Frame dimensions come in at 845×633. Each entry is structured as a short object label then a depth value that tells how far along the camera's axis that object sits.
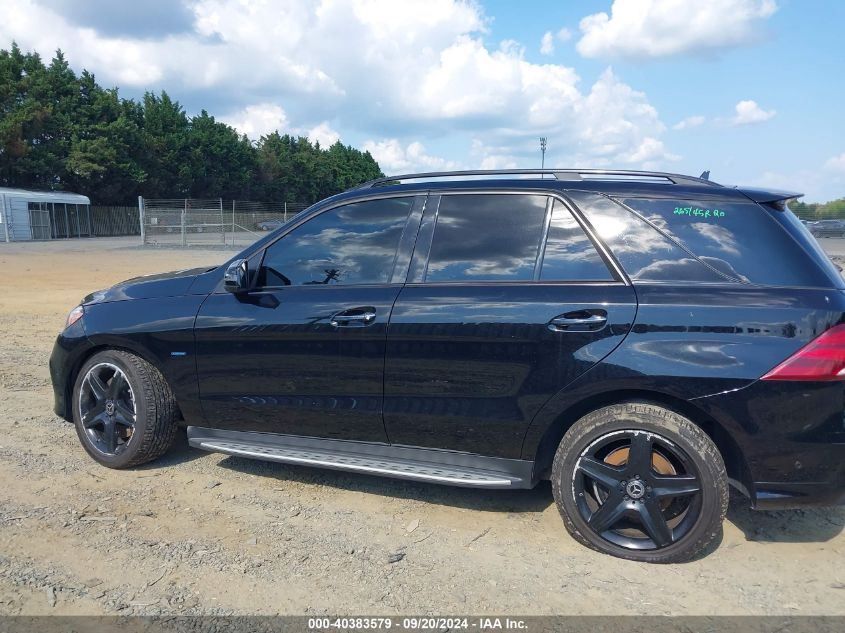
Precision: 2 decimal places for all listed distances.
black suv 2.97
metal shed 33.41
